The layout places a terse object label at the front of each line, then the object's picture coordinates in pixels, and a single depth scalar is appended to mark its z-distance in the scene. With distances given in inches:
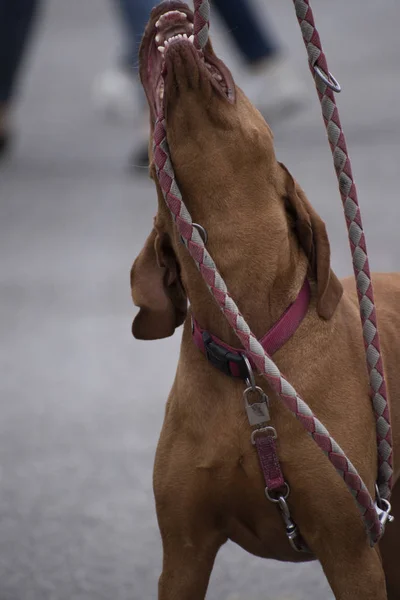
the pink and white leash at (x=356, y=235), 238.1
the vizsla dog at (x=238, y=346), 238.2
